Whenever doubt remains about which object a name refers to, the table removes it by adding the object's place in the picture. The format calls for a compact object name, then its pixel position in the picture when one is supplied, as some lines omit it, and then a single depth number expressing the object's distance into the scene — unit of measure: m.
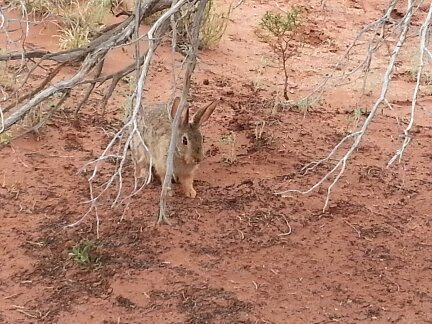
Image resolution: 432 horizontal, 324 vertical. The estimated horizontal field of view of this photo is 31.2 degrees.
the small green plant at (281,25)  7.23
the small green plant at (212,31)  8.61
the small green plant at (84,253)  4.54
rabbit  5.30
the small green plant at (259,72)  7.81
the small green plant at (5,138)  5.76
